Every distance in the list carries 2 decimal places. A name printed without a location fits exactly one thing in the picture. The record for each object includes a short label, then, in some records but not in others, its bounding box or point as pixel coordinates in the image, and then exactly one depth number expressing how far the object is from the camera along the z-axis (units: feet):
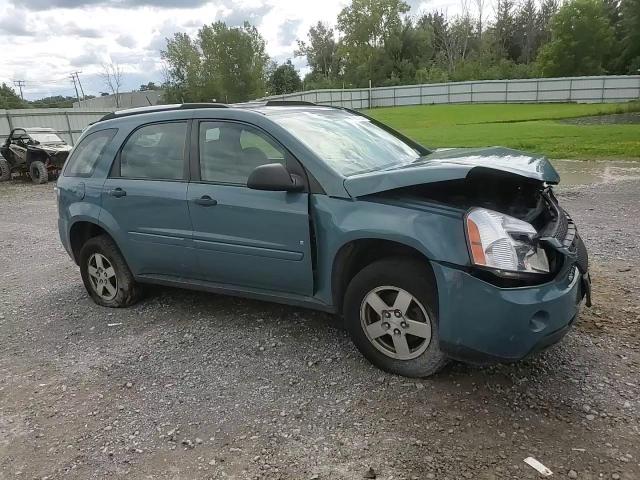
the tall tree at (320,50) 278.46
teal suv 9.73
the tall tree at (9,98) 221.05
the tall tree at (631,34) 162.40
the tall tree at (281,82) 240.12
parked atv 53.11
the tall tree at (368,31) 227.20
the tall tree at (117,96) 212.84
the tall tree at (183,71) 225.35
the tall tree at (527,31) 220.43
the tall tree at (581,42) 171.01
